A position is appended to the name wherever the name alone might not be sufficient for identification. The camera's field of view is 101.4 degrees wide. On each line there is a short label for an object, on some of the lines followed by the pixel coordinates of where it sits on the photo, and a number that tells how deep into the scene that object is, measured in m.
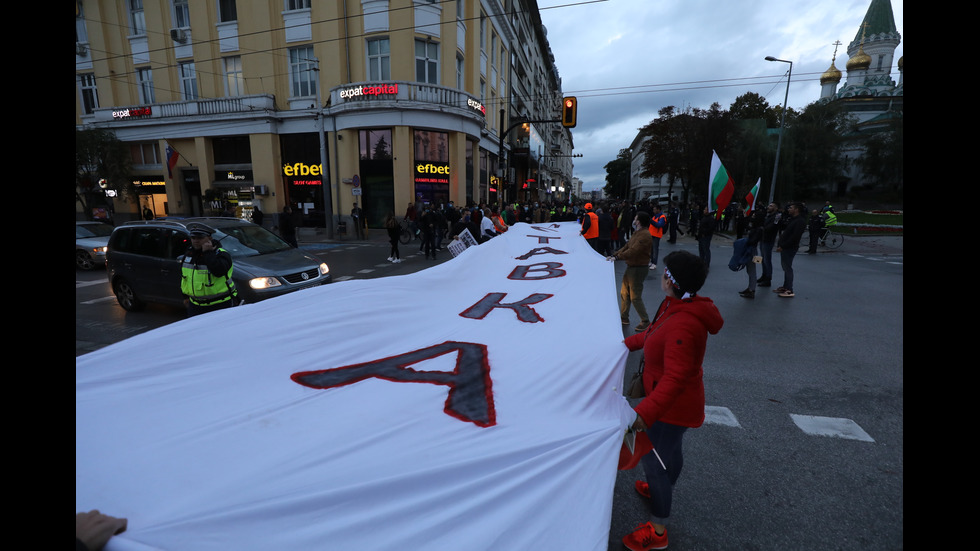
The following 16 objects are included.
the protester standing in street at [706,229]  10.23
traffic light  14.61
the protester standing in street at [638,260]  6.25
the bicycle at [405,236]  19.05
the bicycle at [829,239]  17.21
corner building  21.05
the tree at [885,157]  44.75
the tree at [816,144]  41.78
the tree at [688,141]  32.84
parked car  12.02
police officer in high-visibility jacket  4.53
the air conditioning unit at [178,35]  23.53
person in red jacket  2.20
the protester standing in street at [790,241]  8.41
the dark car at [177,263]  6.82
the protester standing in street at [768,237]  8.89
